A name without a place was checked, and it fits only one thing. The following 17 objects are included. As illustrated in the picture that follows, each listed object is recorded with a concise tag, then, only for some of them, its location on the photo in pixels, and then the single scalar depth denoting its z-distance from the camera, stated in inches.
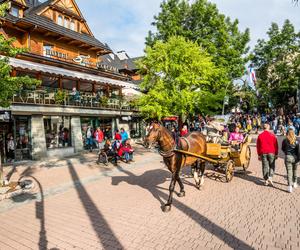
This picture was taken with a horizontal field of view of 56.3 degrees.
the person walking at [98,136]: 872.3
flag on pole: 1184.2
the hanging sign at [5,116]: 650.2
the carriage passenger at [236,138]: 460.4
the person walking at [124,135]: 651.5
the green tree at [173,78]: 831.1
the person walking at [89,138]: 902.9
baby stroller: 622.2
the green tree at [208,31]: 1229.7
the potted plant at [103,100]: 994.2
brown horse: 299.7
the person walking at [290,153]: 340.2
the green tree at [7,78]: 380.5
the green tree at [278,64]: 1574.8
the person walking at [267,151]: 364.8
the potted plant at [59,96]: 808.3
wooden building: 751.1
